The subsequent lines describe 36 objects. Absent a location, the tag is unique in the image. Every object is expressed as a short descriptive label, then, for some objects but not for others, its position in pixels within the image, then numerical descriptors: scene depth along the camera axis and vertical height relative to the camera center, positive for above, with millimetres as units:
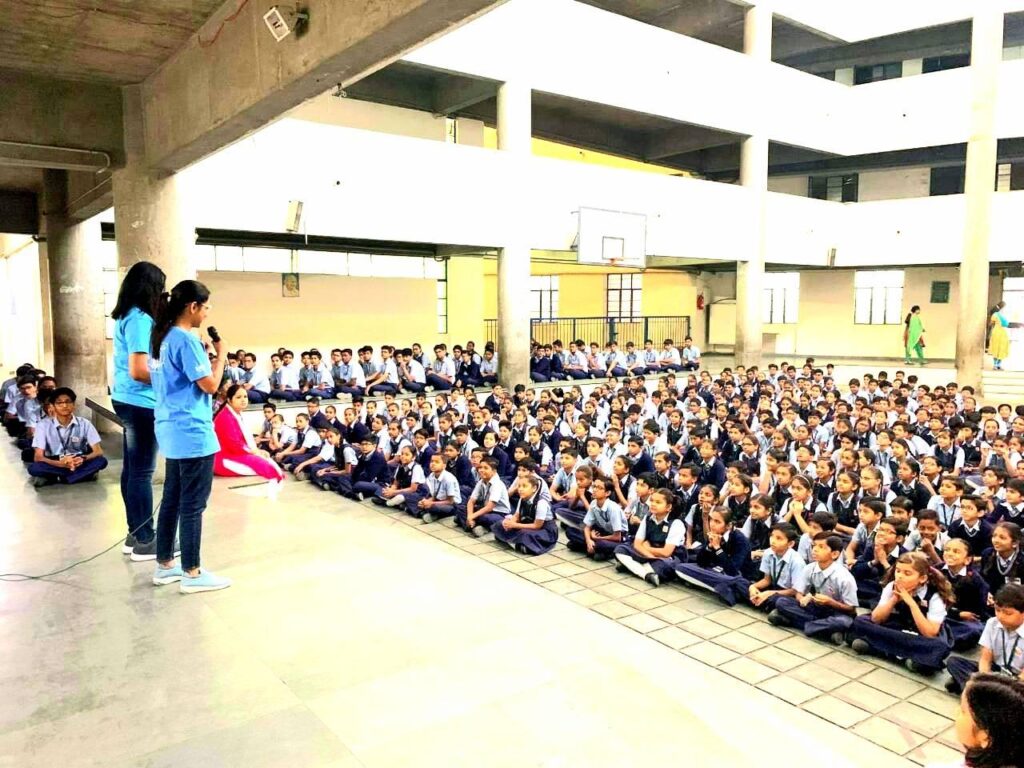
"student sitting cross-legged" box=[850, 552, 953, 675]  3797 -1627
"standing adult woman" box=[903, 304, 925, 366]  17469 -299
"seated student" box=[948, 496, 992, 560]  5027 -1448
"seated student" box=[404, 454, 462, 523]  6449 -1545
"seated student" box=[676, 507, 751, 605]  4787 -1583
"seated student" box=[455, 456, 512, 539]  6086 -1530
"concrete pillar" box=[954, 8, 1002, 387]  15445 +2801
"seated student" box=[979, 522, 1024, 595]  4457 -1448
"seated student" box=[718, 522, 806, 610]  4543 -1578
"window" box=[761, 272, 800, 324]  20672 +756
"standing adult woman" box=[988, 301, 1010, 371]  15961 -410
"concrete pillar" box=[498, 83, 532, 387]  12234 +1115
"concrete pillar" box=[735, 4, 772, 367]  16125 +1363
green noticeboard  18484 +795
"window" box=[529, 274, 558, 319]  22641 +912
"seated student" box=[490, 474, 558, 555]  5621 -1561
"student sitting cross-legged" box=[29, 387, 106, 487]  6723 -1147
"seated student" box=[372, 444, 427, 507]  6723 -1489
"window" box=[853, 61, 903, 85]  18461 +6408
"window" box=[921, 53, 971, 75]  17848 +6405
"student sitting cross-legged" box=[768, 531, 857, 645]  4152 -1618
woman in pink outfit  6164 -1003
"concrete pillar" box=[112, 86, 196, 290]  5887 +937
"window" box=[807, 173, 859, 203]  19516 +3653
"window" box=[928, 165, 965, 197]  18188 +3566
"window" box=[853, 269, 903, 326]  19188 +684
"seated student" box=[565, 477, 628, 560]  5508 -1583
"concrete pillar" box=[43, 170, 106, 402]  9852 +357
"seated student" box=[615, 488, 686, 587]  5012 -1579
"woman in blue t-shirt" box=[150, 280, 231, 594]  3670 -371
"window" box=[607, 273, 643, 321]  21656 +877
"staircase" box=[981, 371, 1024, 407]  14904 -1322
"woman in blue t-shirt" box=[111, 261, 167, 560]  4047 -336
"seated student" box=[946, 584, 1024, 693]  3432 -1524
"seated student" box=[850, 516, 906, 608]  4730 -1555
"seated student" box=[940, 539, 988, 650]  4113 -1611
